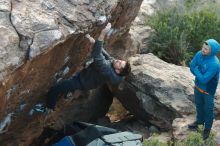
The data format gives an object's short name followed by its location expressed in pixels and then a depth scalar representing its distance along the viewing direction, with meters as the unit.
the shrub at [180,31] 12.01
